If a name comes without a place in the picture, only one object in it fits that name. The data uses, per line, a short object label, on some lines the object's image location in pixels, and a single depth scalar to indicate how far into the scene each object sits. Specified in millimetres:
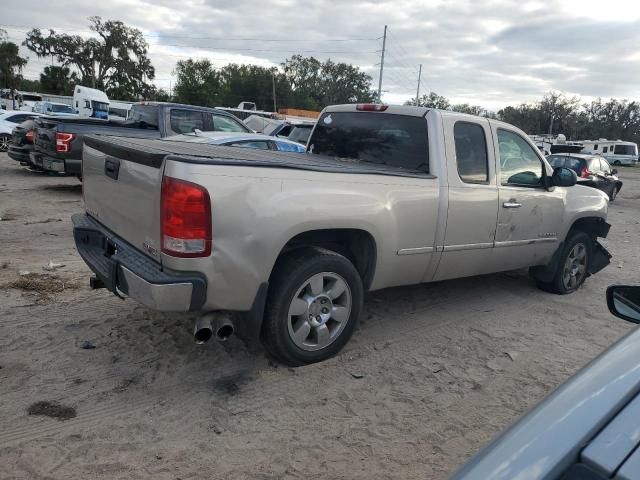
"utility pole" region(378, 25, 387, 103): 49400
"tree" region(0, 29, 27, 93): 57719
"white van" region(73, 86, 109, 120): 32031
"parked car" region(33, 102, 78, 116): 32438
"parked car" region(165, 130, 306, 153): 8211
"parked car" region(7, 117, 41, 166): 12492
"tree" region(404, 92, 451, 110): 72744
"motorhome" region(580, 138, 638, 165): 42875
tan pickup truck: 3014
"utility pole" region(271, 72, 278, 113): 68812
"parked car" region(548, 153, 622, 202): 15781
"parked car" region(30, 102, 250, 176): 9828
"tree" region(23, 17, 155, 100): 60906
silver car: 1172
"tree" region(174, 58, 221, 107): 65688
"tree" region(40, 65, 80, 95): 65438
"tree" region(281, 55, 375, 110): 79500
